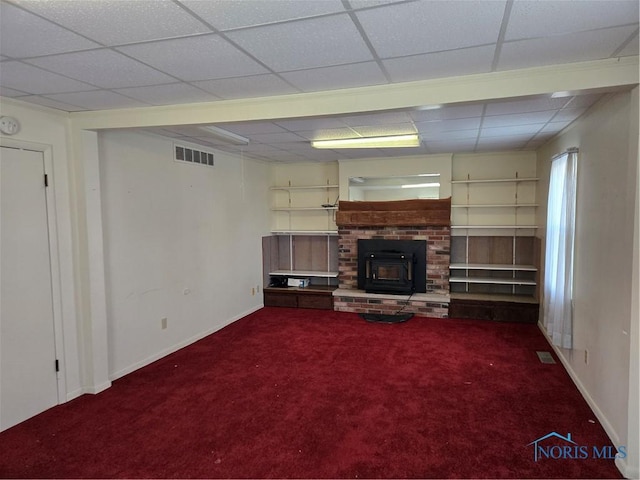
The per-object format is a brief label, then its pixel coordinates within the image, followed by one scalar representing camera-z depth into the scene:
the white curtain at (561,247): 3.40
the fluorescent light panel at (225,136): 3.91
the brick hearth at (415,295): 5.63
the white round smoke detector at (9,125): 2.71
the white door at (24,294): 2.79
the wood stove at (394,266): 5.82
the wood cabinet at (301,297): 6.14
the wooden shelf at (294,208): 6.49
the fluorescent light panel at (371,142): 4.58
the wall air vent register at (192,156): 4.44
